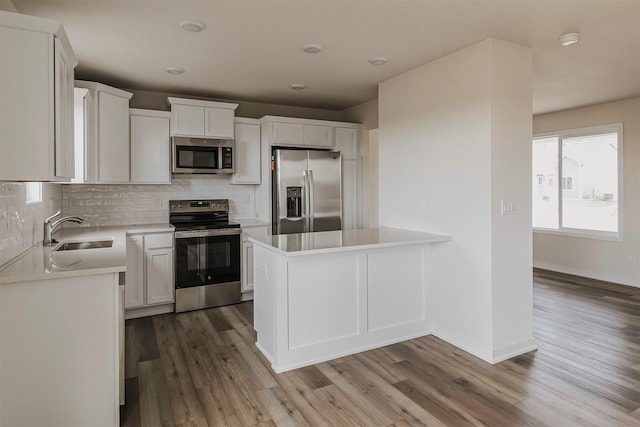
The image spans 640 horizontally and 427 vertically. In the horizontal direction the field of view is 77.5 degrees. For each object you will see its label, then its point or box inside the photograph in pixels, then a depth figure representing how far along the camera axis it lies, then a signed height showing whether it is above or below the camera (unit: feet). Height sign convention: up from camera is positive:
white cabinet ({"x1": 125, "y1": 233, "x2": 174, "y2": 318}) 12.98 -2.00
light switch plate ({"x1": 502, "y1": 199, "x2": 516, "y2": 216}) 9.87 +0.07
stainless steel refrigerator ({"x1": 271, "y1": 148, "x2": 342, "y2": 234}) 15.65 +0.82
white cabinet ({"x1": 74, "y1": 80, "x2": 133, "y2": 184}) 11.87 +2.48
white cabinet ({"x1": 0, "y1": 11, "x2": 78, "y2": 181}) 6.11 +1.80
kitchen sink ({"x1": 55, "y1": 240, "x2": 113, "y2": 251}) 9.42 -0.82
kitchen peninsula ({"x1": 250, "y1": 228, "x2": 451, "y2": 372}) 9.29 -2.10
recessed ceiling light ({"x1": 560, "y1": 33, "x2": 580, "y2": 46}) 9.37 +4.09
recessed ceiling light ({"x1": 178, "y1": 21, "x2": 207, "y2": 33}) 8.81 +4.16
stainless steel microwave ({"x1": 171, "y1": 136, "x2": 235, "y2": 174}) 14.45 +2.08
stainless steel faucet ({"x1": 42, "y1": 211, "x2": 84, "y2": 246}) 9.37 -0.44
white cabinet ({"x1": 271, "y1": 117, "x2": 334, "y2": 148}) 15.79 +3.13
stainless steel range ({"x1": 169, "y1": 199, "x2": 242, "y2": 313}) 13.69 -1.87
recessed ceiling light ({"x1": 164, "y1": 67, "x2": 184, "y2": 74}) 12.16 +4.36
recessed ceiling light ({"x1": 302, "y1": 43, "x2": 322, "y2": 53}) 10.19 +4.23
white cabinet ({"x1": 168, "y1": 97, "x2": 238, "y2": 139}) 14.30 +3.41
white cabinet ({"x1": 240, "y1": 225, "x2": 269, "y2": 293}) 14.84 -1.89
